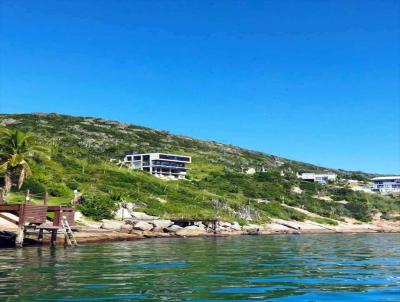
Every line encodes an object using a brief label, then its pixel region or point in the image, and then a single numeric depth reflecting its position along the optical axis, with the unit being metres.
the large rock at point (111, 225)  49.16
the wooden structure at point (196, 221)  62.34
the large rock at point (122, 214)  56.67
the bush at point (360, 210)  99.19
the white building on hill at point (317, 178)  165.62
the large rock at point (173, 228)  57.28
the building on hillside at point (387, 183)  187.86
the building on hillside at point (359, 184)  172.75
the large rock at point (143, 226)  53.56
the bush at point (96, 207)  53.78
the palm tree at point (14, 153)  49.56
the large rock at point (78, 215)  50.92
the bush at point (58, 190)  60.00
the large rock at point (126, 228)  50.22
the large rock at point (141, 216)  59.14
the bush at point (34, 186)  57.66
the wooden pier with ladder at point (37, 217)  34.84
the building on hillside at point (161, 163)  131.12
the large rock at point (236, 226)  67.06
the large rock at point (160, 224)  56.30
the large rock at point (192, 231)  57.81
